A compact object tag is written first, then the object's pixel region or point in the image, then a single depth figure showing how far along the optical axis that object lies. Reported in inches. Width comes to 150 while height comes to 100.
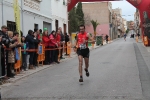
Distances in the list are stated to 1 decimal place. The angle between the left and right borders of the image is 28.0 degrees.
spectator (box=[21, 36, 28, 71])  504.7
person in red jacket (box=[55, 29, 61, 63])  655.1
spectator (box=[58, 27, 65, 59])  731.4
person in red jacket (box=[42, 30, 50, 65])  622.6
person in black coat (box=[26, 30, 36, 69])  531.8
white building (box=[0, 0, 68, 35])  639.1
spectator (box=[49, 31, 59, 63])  631.2
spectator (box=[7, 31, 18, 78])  426.9
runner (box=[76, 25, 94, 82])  387.9
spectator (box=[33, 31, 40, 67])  548.3
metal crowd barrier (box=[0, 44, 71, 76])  466.6
